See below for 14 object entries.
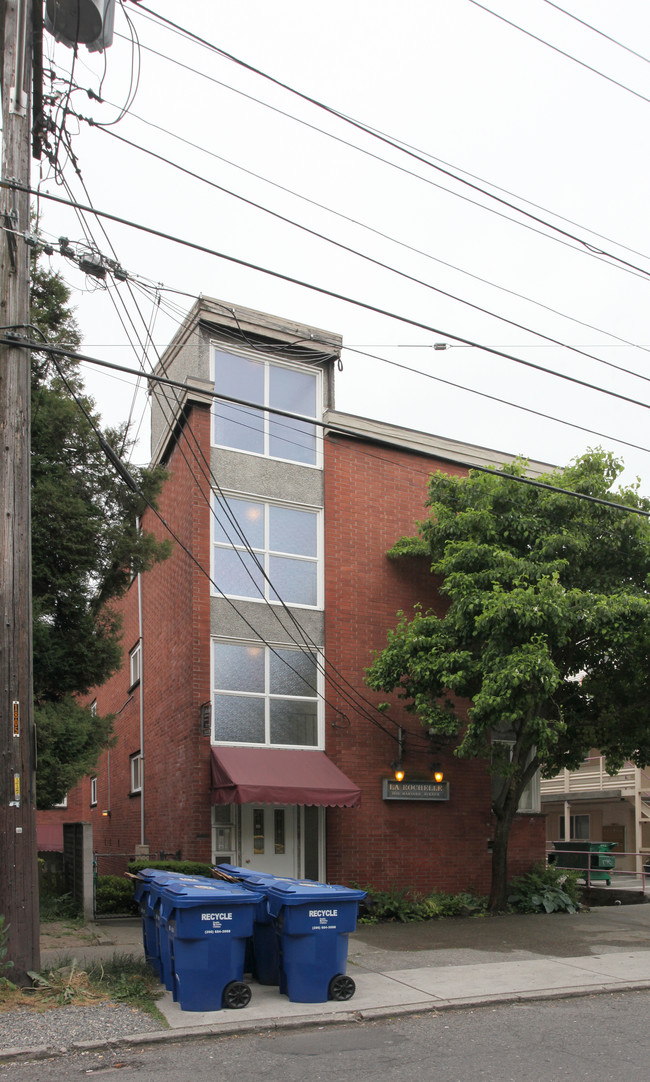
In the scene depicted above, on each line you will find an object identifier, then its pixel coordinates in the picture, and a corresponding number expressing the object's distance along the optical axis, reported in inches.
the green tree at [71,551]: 499.2
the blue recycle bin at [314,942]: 353.7
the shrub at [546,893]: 644.7
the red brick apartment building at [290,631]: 619.5
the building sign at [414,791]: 646.5
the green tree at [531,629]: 532.1
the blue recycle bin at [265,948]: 377.7
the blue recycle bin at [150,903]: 381.4
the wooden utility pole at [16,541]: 348.5
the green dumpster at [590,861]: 791.8
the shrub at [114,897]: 574.6
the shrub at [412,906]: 598.5
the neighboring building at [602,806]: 1205.1
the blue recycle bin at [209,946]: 336.5
